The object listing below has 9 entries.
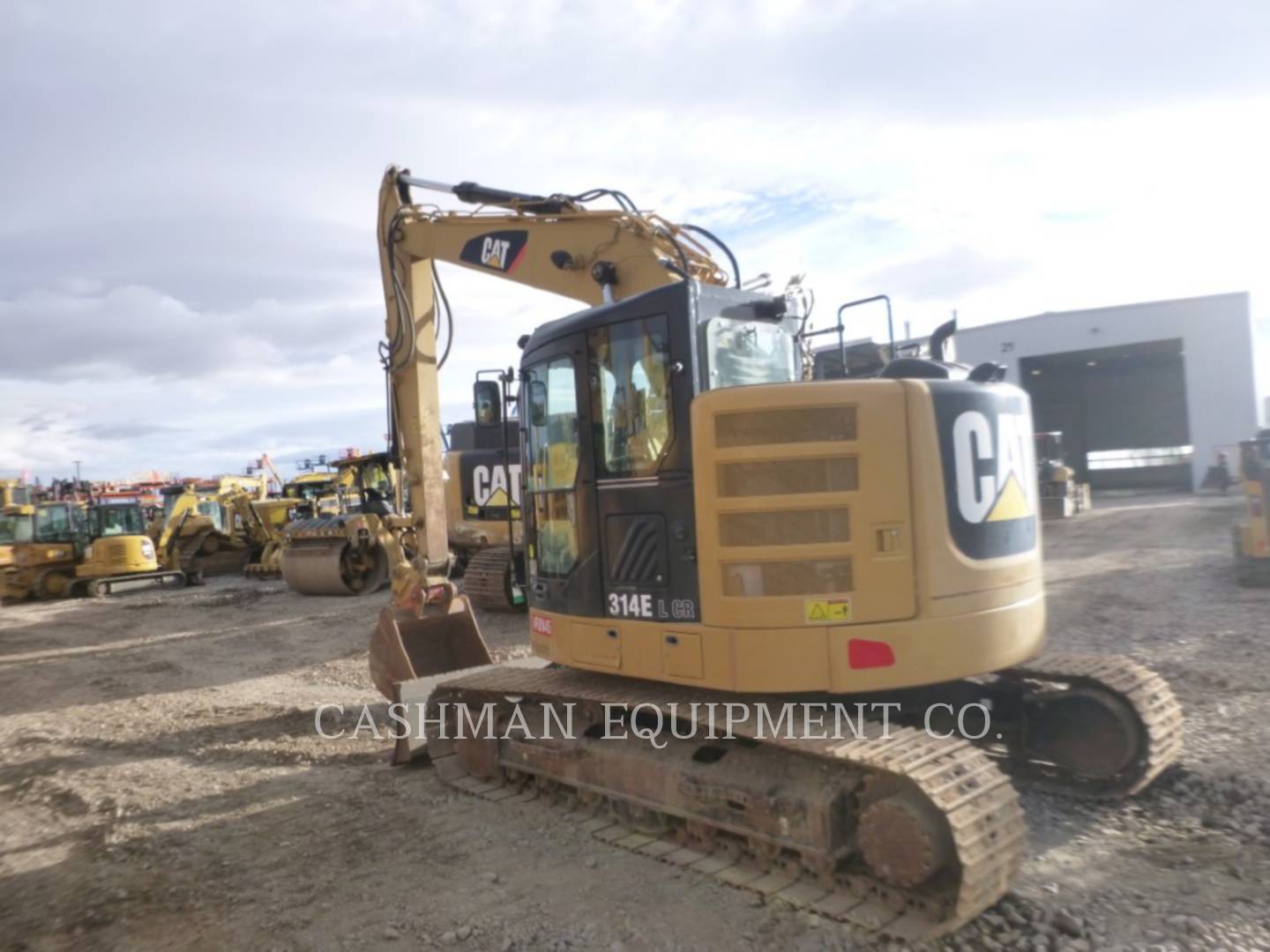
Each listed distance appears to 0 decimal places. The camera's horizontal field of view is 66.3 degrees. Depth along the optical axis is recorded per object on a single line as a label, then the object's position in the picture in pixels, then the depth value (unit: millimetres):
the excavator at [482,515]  12797
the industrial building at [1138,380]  27562
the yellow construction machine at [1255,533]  11688
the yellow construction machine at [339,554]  16703
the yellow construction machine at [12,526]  20781
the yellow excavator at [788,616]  4113
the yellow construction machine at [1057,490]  22656
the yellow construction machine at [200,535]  23328
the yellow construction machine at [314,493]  24344
